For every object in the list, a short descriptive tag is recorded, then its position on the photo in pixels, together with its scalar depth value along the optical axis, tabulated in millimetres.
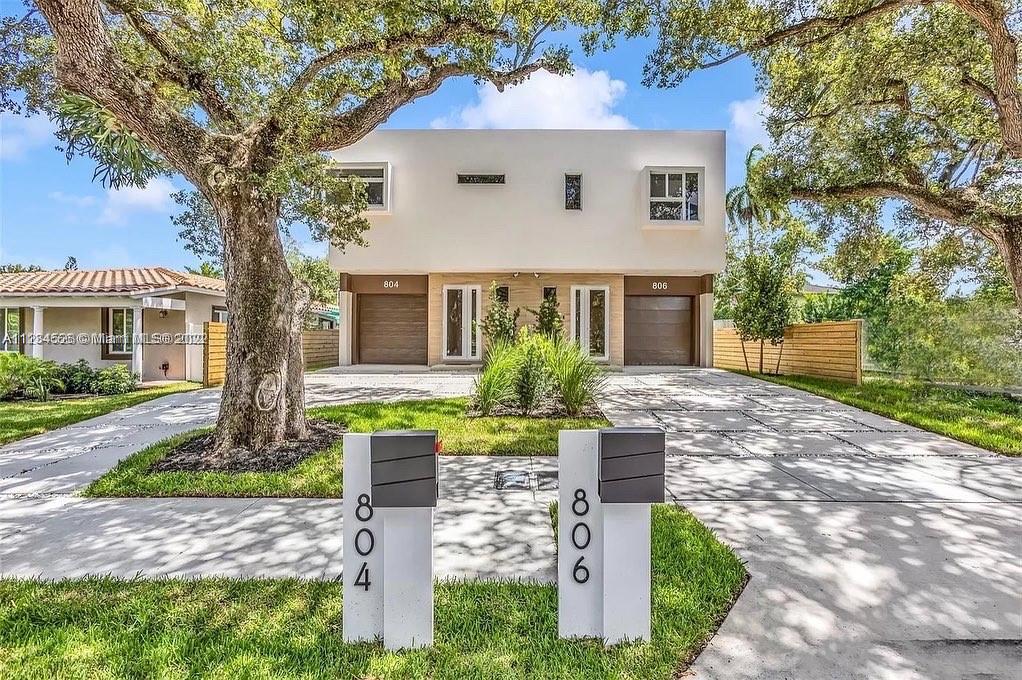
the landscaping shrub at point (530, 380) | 7059
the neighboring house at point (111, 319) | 13812
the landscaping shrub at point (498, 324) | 10711
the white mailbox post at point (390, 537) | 2002
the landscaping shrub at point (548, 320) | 10289
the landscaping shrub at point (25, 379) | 9898
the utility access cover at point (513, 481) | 4121
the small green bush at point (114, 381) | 10898
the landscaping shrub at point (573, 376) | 7016
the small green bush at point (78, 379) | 10828
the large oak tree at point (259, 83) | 4930
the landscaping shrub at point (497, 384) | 7039
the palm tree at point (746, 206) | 10672
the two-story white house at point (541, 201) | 13992
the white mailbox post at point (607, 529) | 2043
